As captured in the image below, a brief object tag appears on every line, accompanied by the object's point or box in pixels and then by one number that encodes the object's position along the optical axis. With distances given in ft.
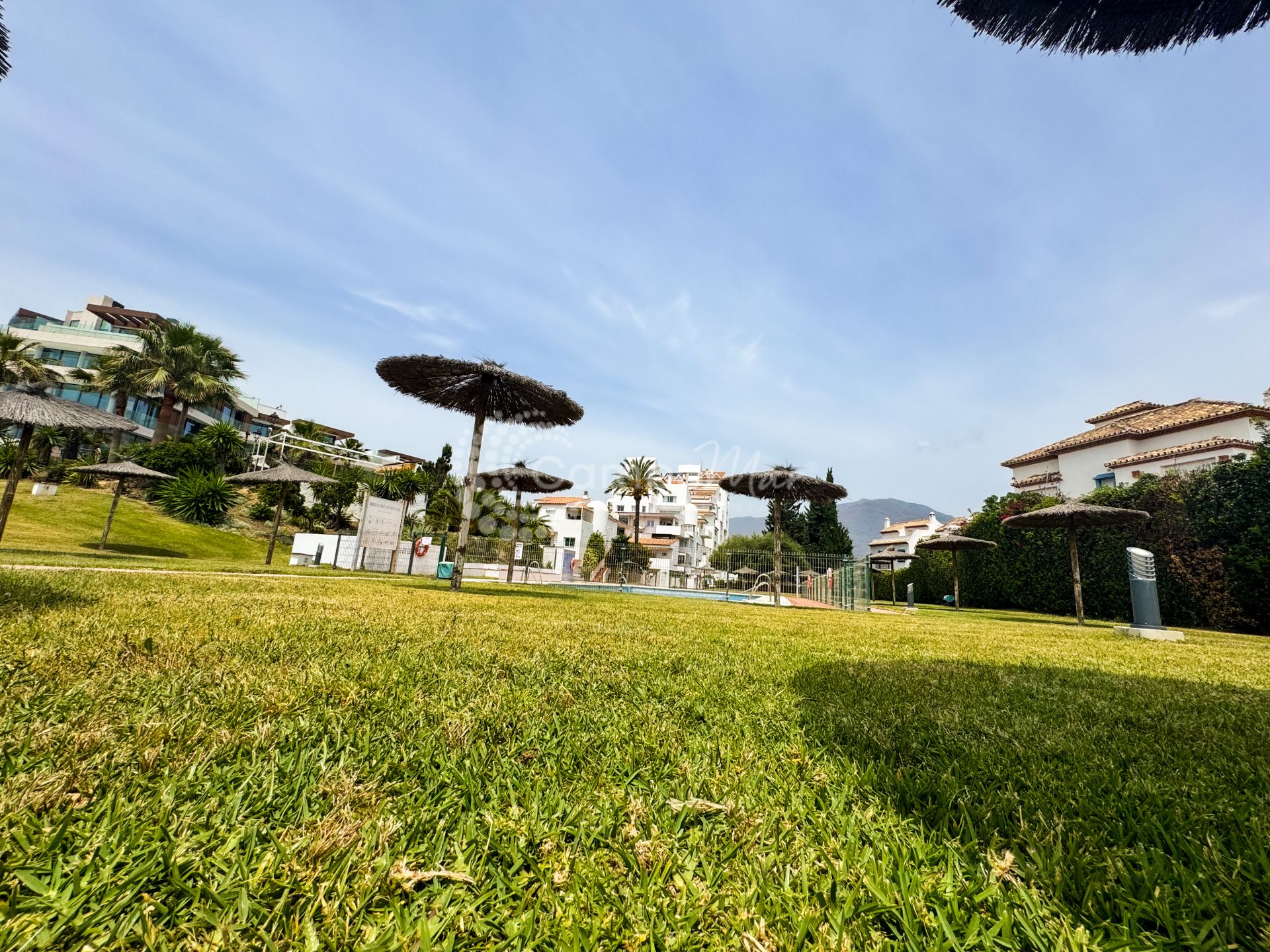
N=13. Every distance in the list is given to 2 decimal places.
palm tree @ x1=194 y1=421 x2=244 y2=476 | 91.15
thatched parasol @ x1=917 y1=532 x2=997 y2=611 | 58.59
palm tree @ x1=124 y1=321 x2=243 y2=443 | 90.84
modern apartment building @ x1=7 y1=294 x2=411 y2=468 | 119.14
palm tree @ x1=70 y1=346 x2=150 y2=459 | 91.97
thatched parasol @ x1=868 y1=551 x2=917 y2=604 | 67.53
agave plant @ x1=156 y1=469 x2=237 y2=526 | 71.97
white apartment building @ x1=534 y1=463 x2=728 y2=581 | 184.85
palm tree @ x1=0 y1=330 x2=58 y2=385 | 72.33
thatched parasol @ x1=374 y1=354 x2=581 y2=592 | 30.25
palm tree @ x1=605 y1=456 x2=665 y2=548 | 145.69
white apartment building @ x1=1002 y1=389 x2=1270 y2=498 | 74.18
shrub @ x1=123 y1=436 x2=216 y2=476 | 80.94
